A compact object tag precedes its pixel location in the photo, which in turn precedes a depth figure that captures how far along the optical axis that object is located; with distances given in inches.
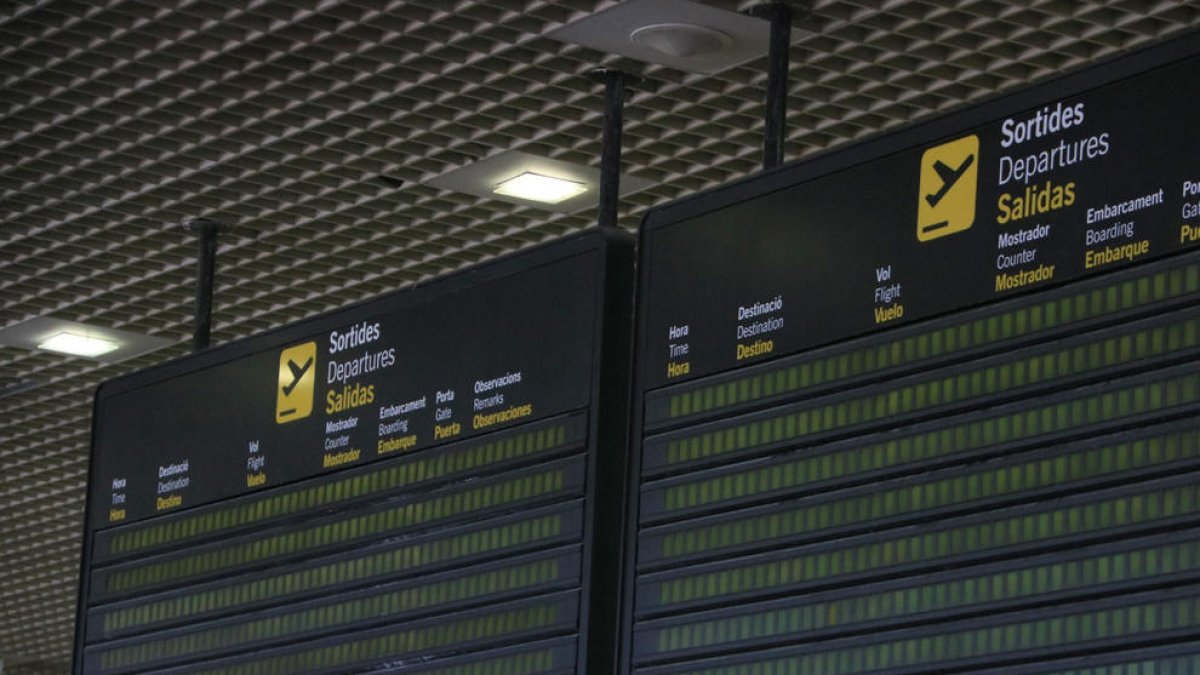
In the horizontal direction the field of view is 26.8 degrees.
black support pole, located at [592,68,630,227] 301.4
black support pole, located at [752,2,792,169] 279.3
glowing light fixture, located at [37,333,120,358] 437.4
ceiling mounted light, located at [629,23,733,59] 294.4
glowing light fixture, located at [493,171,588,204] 350.9
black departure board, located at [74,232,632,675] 279.9
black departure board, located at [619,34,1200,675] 218.7
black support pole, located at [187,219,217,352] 377.1
